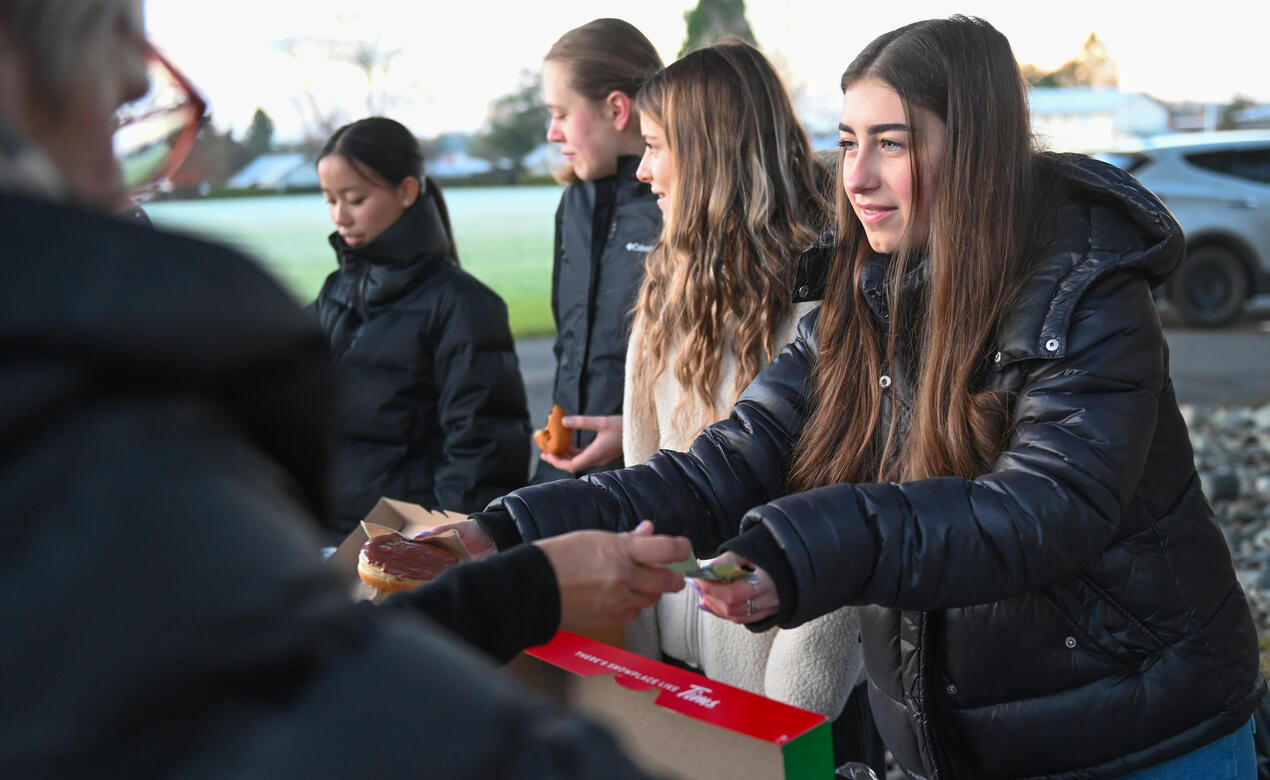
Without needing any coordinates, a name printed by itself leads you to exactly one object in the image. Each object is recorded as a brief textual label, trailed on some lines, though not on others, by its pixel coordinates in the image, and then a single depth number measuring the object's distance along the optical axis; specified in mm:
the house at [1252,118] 26516
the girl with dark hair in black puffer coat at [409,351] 3453
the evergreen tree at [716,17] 15977
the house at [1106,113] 25938
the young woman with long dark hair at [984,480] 1585
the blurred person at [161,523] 606
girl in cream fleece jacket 2803
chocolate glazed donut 1704
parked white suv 11281
